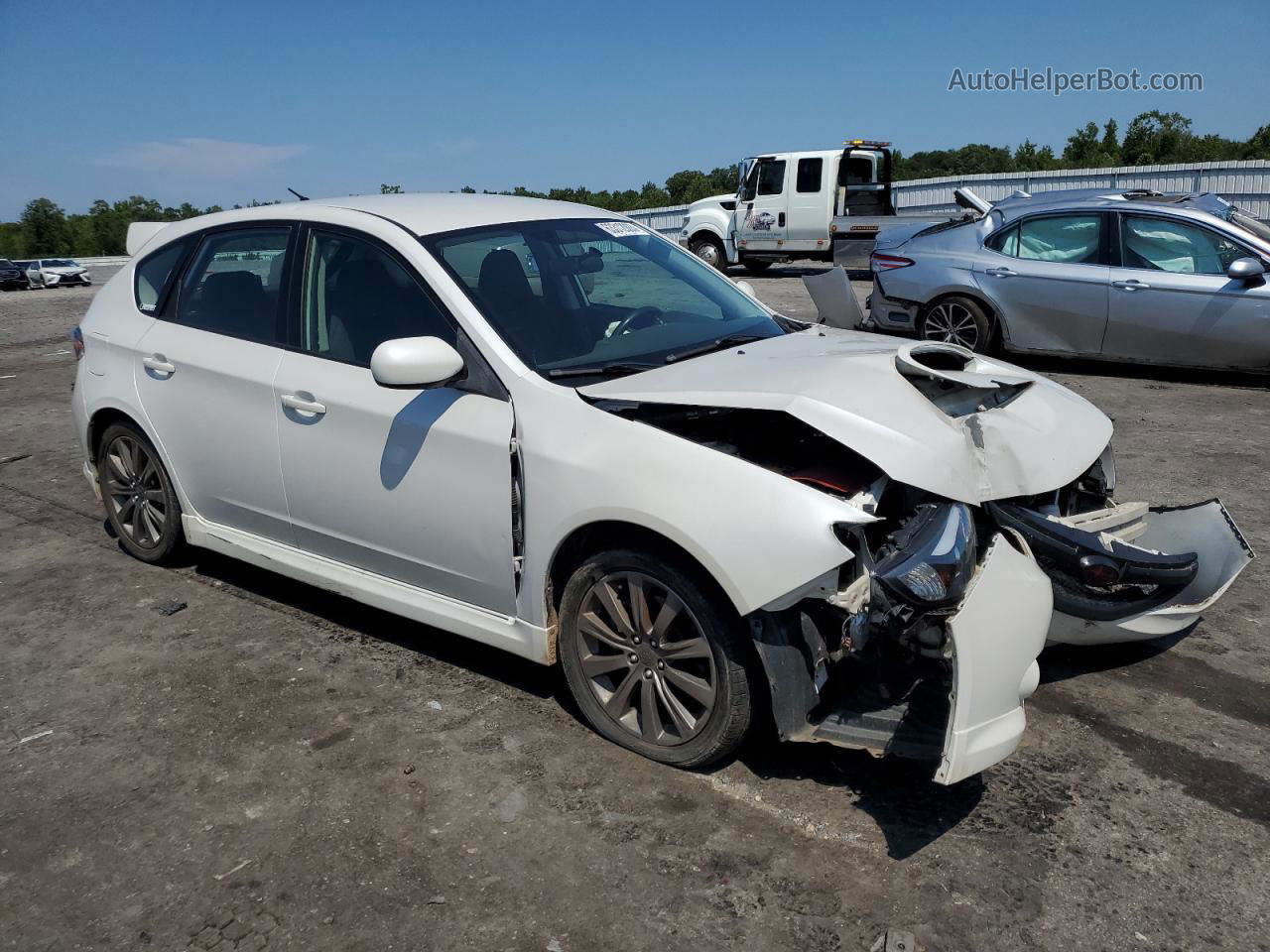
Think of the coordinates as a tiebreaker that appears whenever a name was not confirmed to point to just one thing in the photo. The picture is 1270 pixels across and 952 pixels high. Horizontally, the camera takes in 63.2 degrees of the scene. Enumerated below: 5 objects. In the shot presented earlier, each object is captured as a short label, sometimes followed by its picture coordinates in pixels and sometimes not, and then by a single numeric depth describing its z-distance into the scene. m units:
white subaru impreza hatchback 2.98
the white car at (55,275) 42.72
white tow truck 20.09
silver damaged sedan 8.61
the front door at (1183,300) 8.53
